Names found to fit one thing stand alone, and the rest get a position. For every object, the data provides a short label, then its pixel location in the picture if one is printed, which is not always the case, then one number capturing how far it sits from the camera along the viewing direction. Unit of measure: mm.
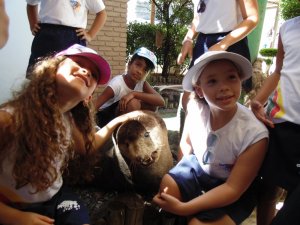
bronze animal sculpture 1782
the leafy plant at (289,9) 7928
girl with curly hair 1263
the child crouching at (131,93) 2331
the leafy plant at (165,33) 8207
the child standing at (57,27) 2153
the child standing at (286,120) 1341
